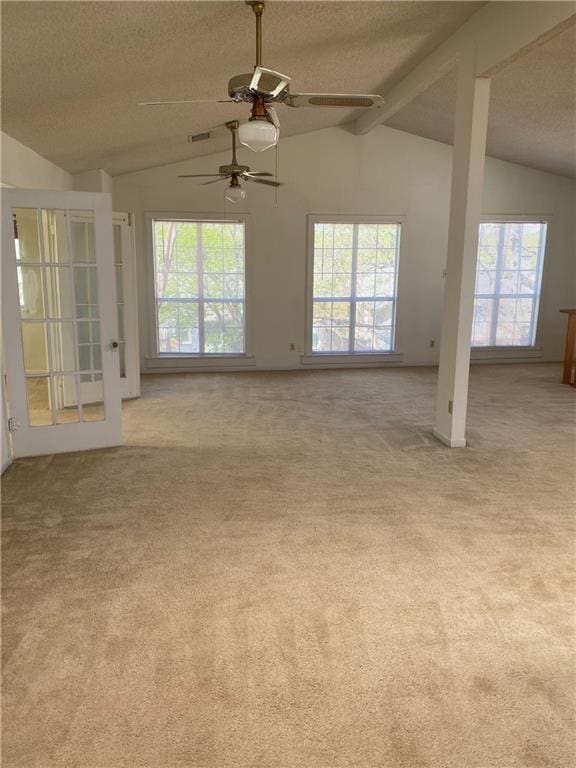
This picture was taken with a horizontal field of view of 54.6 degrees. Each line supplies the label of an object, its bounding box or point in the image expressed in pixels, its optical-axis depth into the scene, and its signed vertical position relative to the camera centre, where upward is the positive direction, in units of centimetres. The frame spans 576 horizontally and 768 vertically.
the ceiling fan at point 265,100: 279 +96
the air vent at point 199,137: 394 +102
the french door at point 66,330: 421 -42
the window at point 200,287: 782 -9
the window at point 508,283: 859 +3
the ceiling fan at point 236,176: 515 +97
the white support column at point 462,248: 430 +29
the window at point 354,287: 814 -6
